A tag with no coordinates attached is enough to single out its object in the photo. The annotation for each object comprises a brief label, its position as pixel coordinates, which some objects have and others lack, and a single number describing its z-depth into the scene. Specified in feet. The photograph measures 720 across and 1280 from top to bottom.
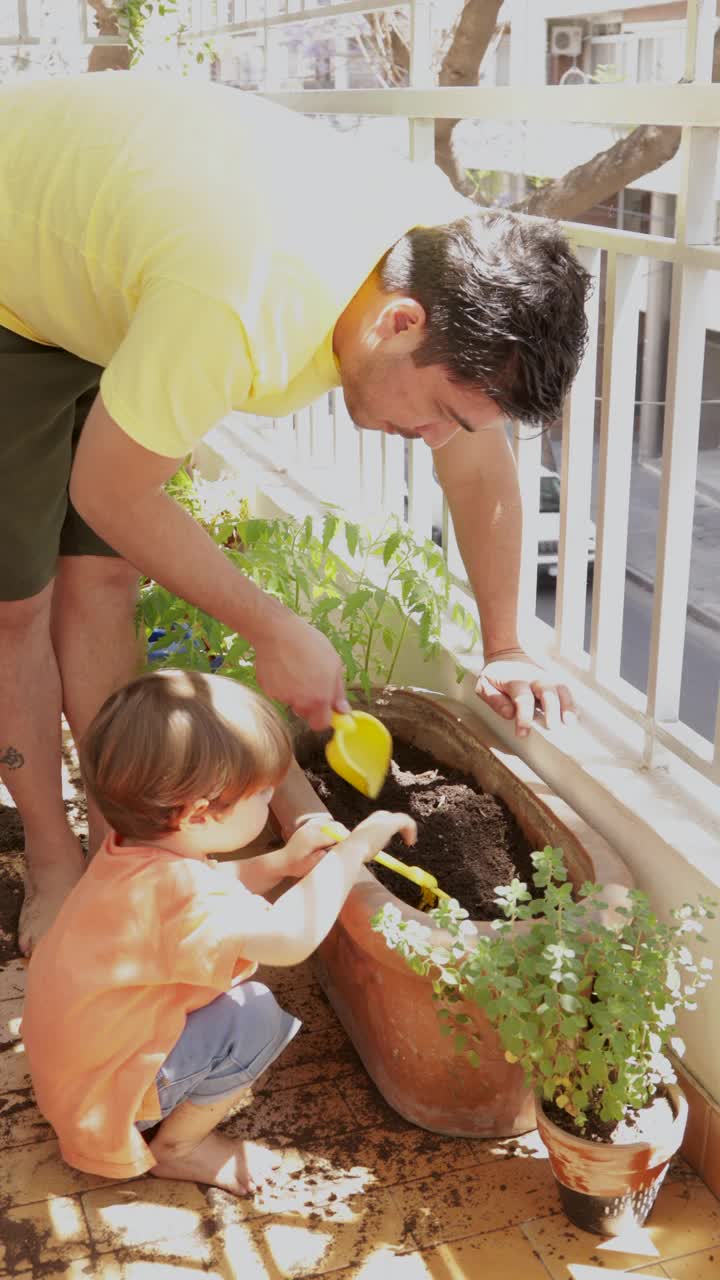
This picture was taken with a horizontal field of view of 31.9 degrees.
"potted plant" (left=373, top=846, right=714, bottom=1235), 5.07
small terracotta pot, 5.18
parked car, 26.21
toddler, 5.27
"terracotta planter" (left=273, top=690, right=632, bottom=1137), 5.86
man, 4.57
